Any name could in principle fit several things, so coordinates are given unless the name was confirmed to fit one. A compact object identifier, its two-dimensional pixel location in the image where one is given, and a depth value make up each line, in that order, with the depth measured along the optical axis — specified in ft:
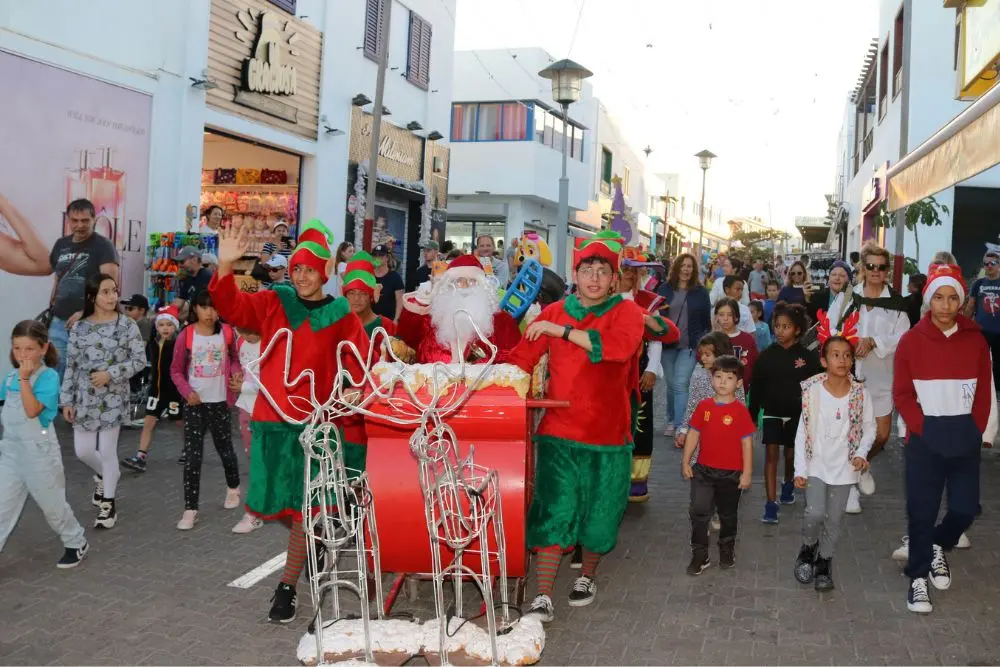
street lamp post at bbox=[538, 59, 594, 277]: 48.32
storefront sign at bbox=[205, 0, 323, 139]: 45.96
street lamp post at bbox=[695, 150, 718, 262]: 106.32
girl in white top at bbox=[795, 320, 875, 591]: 17.67
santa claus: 17.49
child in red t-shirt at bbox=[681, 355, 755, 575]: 18.70
